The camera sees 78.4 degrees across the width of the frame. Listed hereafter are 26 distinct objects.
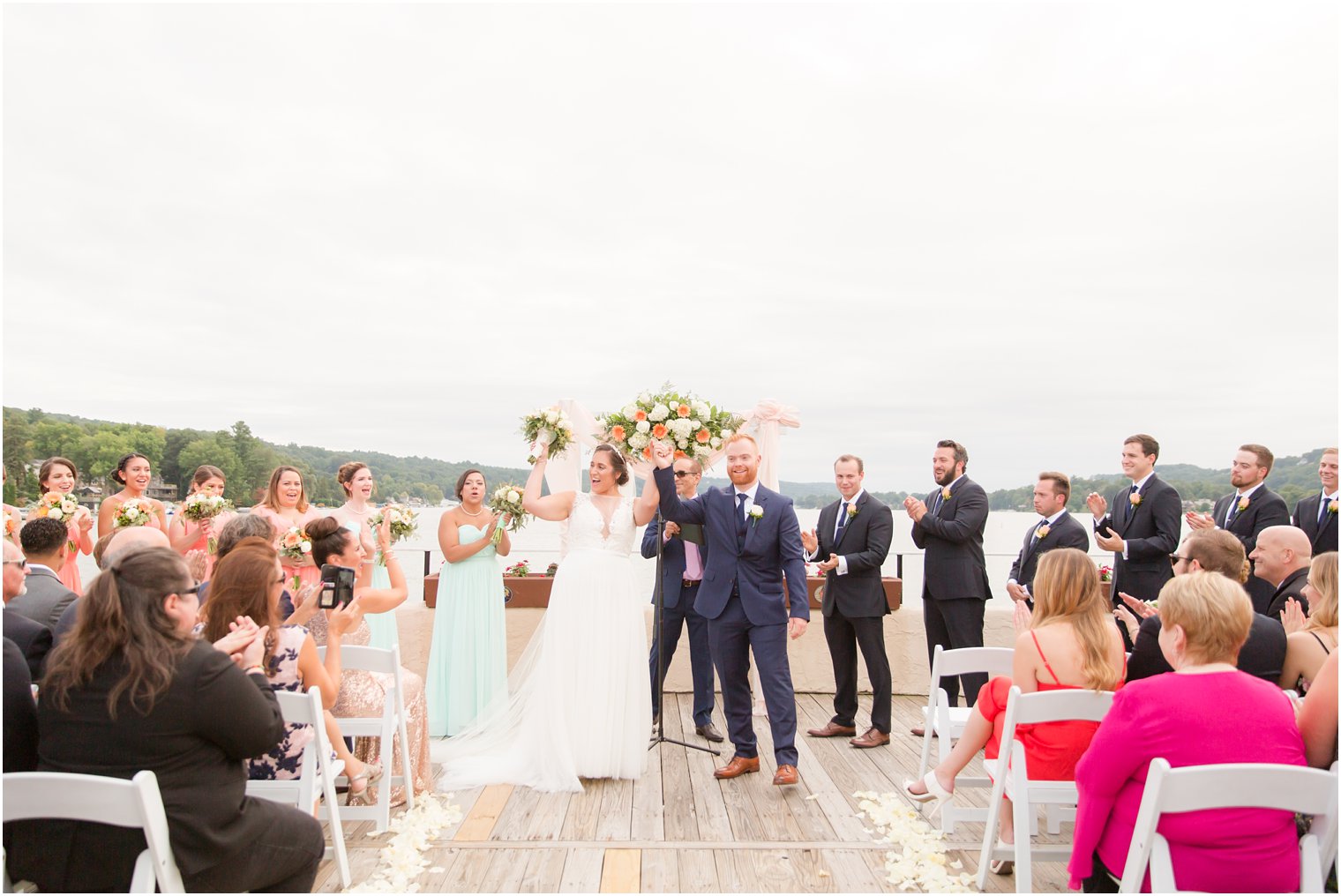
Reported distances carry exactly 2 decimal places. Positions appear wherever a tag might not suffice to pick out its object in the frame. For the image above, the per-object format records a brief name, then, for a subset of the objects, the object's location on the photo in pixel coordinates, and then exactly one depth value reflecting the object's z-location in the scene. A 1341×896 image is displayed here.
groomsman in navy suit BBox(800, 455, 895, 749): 5.79
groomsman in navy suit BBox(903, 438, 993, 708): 5.83
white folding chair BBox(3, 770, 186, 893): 2.02
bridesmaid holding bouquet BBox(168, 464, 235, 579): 5.90
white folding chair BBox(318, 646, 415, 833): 3.85
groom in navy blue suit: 4.85
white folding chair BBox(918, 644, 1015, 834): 4.07
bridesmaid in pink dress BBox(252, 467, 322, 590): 5.76
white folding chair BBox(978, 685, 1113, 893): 2.96
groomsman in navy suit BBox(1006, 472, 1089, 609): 5.71
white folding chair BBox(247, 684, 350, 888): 3.05
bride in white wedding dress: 4.78
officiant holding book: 5.90
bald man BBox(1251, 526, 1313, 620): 3.56
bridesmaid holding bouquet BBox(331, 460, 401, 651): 5.92
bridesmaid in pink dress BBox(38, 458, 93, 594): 5.82
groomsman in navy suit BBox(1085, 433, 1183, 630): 5.74
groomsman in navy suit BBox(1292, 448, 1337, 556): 5.51
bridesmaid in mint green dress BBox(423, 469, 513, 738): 5.98
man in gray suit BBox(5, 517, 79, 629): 3.39
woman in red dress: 3.28
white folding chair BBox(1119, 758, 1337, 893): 2.19
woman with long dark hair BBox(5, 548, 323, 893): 2.22
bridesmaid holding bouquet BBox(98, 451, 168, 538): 6.06
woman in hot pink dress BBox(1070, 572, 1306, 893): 2.33
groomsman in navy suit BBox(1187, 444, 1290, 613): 5.66
